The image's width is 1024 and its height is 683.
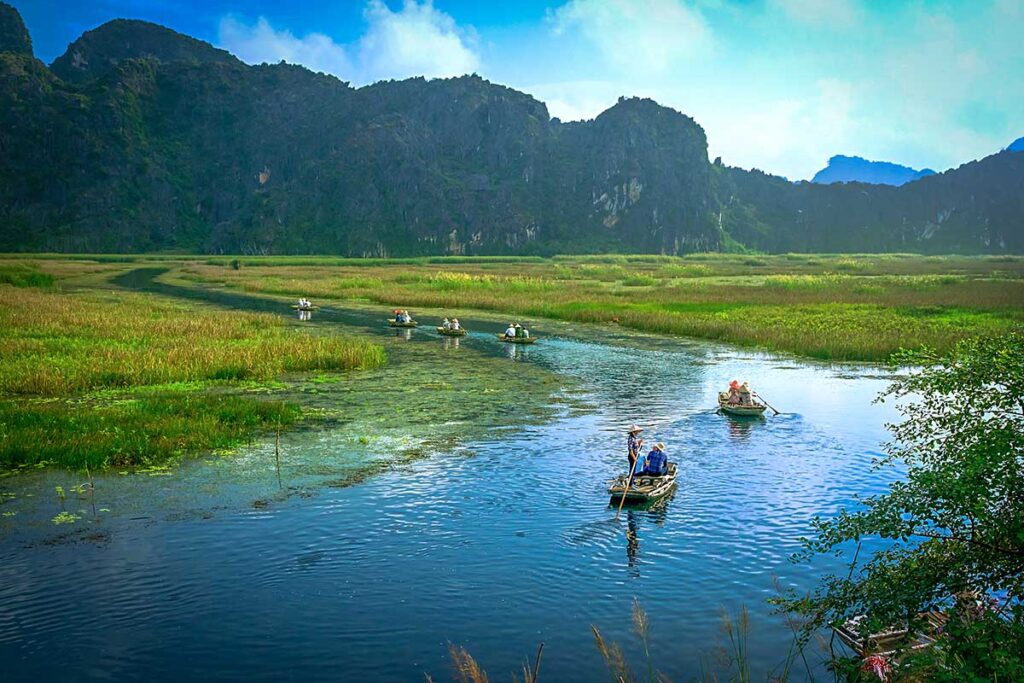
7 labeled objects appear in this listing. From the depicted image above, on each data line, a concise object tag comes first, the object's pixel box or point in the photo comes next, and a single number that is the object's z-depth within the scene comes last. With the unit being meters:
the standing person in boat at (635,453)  21.83
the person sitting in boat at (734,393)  32.31
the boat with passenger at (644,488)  20.50
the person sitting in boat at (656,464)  22.12
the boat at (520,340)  53.53
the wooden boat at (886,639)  11.23
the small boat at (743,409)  31.72
